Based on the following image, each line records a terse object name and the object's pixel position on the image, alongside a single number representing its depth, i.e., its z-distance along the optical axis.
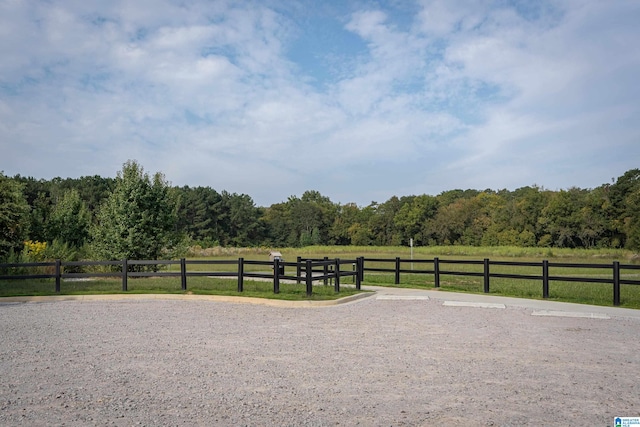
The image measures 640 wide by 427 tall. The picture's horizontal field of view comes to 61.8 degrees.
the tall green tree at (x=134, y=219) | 25.27
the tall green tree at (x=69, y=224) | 33.66
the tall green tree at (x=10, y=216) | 24.09
